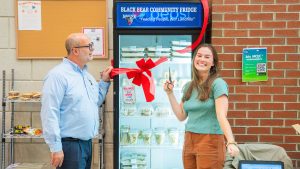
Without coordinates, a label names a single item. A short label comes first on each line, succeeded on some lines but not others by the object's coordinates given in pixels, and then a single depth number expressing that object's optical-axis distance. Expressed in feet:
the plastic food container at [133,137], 14.32
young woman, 9.57
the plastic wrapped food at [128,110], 14.17
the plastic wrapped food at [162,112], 14.33
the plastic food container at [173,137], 14.44
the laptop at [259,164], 11.44
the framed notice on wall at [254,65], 12.98
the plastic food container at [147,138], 14.44
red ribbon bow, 12.87
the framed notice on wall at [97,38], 14.83
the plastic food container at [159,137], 14.44
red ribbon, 12.66
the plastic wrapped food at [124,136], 14.33
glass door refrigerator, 12.79
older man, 9.92
